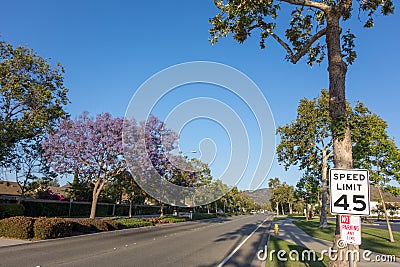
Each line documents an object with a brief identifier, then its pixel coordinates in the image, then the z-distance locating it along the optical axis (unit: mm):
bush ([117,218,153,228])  25289
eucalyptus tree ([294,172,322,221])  31688
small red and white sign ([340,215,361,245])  4851
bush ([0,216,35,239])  15281
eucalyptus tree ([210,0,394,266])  6594
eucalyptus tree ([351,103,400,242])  17734
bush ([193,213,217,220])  48969
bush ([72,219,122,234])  19156
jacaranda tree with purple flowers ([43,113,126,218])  24469
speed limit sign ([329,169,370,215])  4961
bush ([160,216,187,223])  35031
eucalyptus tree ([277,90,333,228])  28062
